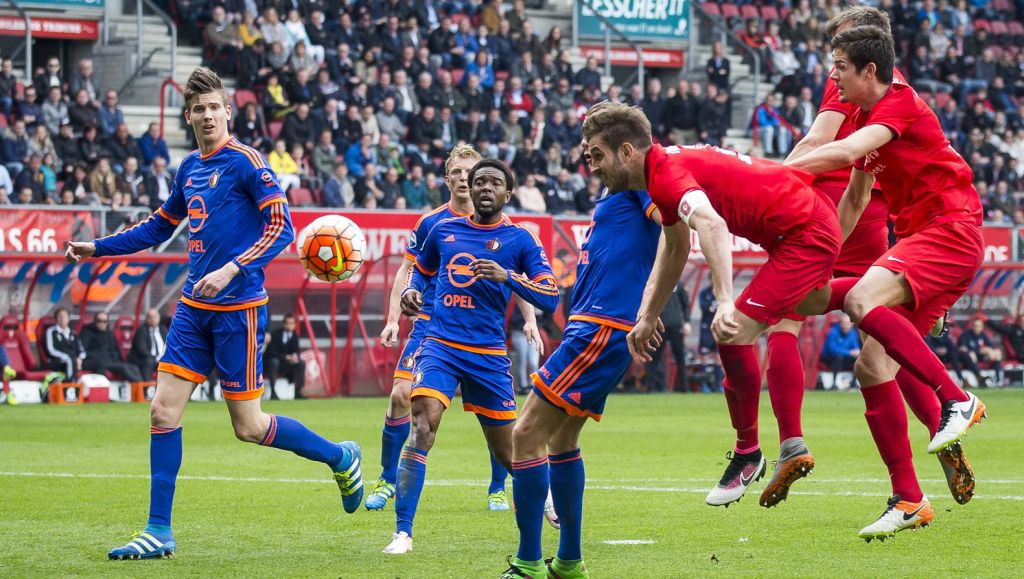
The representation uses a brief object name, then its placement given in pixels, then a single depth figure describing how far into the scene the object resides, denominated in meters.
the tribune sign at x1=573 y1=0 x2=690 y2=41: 34.81
